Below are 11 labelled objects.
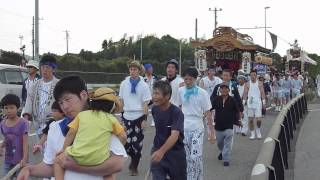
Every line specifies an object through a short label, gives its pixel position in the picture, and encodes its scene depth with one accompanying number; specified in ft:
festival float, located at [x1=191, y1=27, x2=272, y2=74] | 63.75
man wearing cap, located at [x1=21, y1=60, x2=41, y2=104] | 20.04
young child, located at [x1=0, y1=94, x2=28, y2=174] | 14.81
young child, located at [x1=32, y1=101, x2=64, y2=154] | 12.62
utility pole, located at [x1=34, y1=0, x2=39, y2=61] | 71.81
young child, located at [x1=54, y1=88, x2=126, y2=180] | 8.15
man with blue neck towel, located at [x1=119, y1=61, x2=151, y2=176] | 21.67
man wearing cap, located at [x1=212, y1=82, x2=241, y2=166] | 24.07
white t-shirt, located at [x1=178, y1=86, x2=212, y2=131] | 17.76
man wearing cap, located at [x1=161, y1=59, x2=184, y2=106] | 21.18
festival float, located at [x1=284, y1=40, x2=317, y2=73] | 98.33
